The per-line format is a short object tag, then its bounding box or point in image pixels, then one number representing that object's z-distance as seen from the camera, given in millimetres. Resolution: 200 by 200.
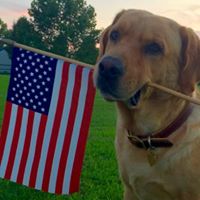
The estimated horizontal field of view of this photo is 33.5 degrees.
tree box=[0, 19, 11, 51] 46166
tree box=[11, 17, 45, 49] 36185
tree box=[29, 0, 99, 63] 35364
